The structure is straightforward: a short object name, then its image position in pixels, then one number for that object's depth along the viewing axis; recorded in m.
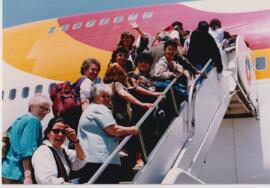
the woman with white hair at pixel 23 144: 3.40
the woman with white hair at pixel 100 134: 3.06
